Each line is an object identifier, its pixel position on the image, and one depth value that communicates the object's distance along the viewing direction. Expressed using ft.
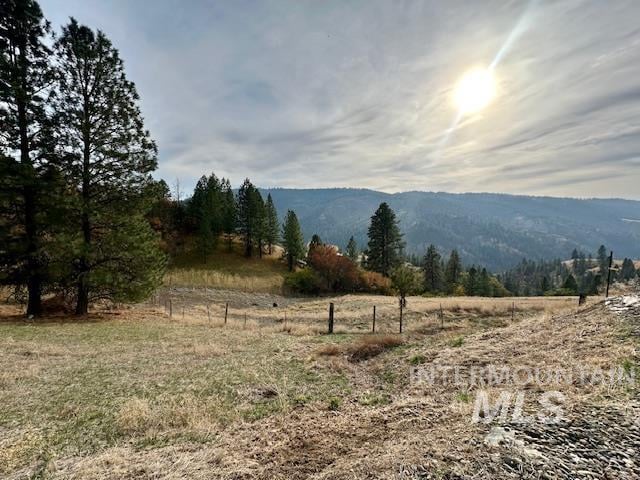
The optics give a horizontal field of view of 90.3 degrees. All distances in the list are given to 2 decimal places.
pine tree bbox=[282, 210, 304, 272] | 176.24
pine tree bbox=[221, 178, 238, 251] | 191.21
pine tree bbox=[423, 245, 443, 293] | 214.07
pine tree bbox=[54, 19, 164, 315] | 51.39
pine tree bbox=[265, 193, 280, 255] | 189.26
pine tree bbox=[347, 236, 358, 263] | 218.93
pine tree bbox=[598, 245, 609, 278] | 434.22
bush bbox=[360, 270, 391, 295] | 160.86
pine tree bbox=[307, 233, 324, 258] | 171.42
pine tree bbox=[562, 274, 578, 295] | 227.20
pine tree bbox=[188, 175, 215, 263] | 169.17
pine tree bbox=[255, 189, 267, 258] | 183.11
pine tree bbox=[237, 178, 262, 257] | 183.01
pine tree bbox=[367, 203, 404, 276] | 170.51
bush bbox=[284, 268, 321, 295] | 155.53
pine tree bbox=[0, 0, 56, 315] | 48.62
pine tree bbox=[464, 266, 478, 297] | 222.69
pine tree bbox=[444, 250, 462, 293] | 247.91
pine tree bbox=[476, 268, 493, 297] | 222.28
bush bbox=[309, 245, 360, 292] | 160.25
